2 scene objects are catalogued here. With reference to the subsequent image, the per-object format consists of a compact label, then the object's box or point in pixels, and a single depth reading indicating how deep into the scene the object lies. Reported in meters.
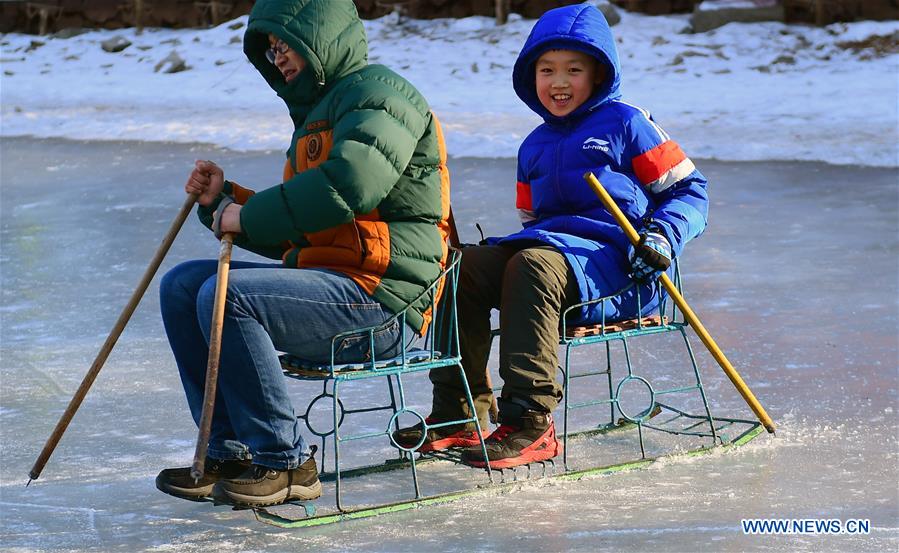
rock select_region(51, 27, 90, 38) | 20.94
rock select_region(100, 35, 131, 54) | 19.78
